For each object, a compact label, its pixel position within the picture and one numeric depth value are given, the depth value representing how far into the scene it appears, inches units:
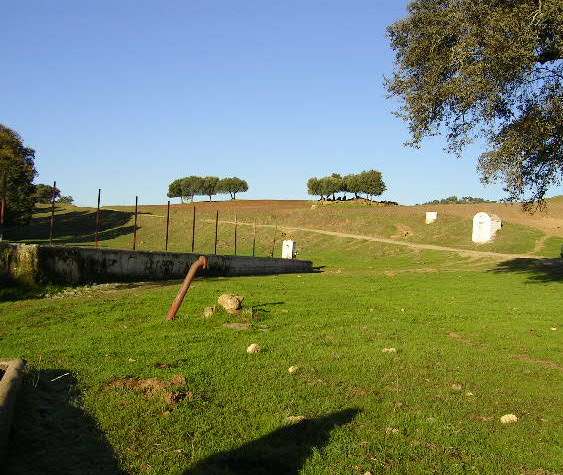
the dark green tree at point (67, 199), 6501.0
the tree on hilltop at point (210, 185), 6043.3
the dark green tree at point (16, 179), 2076.8
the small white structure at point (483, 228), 1884.8
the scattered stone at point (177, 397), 245.3
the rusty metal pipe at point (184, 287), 465.7
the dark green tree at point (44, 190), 4448.3
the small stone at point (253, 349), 355.6
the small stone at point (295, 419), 225.8
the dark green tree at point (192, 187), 6161.4
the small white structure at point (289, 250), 1636.7
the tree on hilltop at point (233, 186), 5895.7
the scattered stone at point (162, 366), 310.3
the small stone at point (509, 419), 240.2
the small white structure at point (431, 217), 2363.4
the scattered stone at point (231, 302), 496.7
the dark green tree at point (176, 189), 6314.0
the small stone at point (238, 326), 443.4
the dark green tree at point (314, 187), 4981.1
